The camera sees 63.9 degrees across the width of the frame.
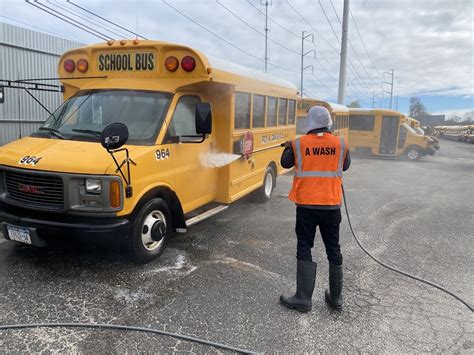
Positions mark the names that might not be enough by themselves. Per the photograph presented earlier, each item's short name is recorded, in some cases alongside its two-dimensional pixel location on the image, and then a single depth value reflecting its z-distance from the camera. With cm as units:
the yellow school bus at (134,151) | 388
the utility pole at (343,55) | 2483
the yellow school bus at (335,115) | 1541
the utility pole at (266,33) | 3138
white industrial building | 1177
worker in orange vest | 354
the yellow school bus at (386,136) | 1977
